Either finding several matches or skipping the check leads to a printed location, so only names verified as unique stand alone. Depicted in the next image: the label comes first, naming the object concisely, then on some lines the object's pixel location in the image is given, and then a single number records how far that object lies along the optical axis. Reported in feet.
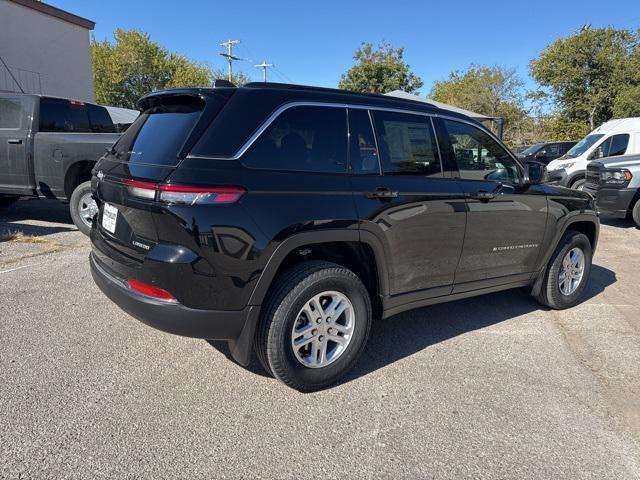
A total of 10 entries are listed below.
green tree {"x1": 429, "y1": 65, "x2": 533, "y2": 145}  126.21
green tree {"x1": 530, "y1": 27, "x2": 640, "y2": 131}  79.15
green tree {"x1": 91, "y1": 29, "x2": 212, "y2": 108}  120.47
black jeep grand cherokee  8.64
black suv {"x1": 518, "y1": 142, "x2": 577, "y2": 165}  62.71
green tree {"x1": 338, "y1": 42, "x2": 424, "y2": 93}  123.85
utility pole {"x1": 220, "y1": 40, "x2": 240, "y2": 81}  137.69
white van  37.83
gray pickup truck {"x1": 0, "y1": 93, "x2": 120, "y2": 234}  21.86
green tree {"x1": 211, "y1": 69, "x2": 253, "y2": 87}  163.63
